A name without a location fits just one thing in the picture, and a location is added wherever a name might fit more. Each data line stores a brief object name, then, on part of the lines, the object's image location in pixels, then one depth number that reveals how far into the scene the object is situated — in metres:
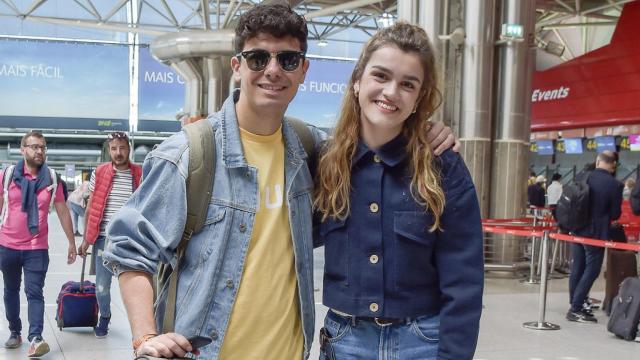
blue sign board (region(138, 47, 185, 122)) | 28.69
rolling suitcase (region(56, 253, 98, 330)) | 6.66
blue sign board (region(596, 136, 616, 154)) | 18.14
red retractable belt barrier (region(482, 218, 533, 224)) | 9.97
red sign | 16.69
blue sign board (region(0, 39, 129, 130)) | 27.28
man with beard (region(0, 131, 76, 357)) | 6.15
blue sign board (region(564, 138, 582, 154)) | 19.95
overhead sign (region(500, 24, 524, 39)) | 10.68
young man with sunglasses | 1.92
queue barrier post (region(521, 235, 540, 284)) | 10.42
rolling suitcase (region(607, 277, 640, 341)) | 6.85
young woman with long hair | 2.01
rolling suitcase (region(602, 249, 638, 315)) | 8.24
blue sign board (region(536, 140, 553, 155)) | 21.41
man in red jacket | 6.54
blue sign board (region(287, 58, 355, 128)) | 30.84
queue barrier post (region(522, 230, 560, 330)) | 7.42
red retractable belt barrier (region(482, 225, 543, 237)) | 7.90
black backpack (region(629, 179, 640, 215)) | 9.02
